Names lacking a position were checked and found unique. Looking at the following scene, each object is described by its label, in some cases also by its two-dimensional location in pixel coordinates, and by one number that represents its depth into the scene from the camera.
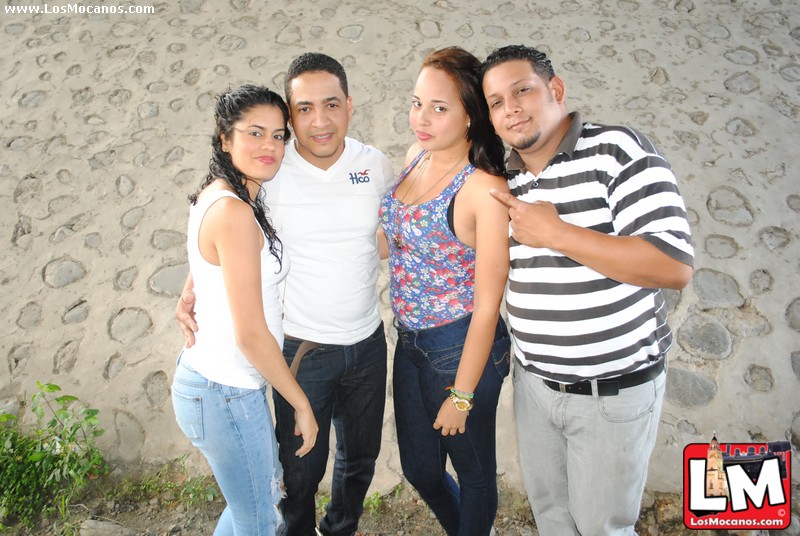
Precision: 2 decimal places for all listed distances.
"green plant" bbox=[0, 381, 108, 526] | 3.18
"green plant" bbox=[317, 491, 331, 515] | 3.09
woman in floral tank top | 1.90
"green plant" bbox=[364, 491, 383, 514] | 3.10
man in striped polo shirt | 1.66
